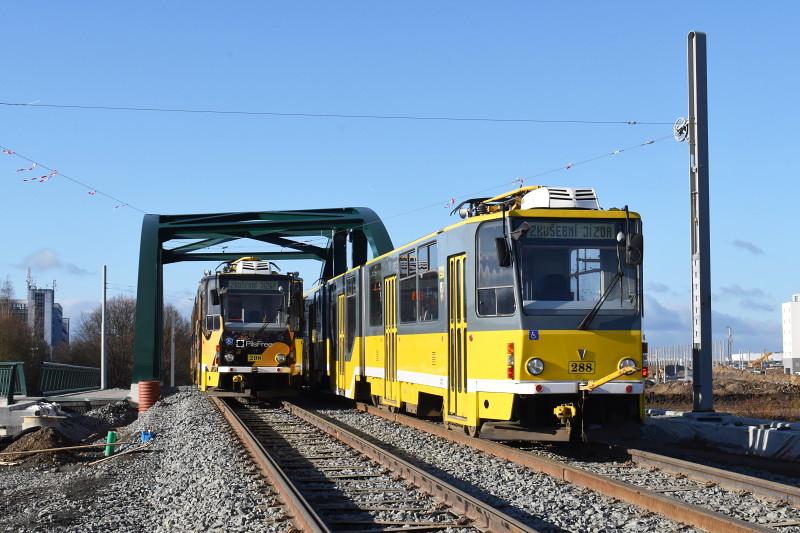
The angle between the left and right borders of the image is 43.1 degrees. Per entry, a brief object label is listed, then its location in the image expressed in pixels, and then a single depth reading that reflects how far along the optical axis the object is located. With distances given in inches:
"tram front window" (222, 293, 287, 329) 938.7
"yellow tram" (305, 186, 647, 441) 472.1
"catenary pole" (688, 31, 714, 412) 608.1
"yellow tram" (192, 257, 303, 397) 930.1
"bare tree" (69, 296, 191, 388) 3157.0
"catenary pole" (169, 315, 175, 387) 2559.1
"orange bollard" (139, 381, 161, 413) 1212.5
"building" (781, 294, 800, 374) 2972.4
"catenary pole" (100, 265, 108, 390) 1814.7
